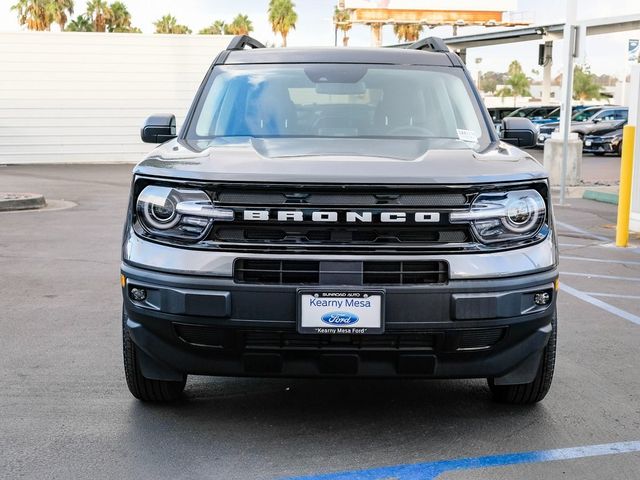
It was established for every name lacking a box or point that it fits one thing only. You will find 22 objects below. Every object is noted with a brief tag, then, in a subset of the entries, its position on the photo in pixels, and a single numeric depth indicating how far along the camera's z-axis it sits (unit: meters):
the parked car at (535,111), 34.59
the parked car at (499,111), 38.75
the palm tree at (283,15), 80.06
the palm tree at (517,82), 123.38
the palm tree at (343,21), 63.88
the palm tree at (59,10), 62.22
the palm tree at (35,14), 62.59
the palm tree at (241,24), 85.50
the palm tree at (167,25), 83.88
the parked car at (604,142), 30.12
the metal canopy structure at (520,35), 36.75
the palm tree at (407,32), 70.78
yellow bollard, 10.15
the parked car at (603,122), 30.72
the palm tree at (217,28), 89.44
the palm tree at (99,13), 69.44
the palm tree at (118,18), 69.94
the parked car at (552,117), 33.41
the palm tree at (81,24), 66.69
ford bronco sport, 3.77
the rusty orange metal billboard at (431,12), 60.94
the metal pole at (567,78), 15.11
